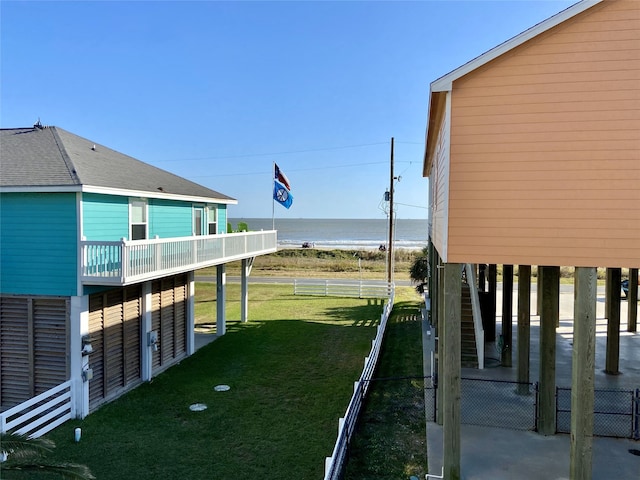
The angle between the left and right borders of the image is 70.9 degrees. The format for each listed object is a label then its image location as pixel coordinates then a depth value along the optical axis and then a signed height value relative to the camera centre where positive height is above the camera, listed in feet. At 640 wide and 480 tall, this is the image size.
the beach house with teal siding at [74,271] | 30.91 -3.04
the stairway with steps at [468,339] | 40.39 -10.21
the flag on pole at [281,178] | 57.31 +6.58
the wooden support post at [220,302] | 53.83 -8.85
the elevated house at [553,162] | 19.47 +3.10
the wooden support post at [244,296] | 61.41 -9.33
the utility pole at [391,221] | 79.46 +1.50
